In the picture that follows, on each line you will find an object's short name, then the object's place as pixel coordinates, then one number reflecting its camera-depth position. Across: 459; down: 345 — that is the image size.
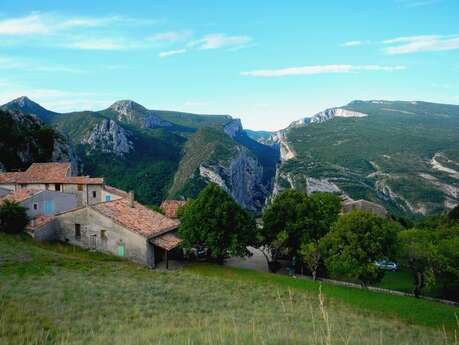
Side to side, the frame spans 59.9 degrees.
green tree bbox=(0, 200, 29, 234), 33.19
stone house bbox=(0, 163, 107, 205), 47.78
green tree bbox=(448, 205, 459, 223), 56.53
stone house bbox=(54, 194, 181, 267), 32.72
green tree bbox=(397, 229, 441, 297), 31.34
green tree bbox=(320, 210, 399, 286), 31.59
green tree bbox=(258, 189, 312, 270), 38.53
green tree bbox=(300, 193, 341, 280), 35.25
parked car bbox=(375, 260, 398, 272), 46.43
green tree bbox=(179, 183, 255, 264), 34.28
